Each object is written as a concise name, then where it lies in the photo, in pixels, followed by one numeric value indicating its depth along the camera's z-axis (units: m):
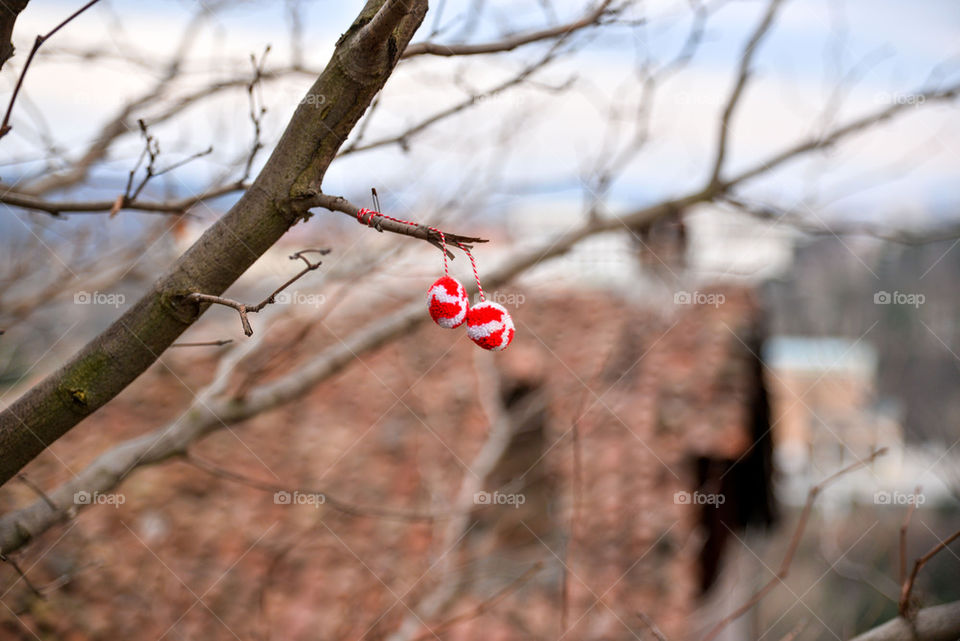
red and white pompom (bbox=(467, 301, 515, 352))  1.07
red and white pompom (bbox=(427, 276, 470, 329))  1.06
